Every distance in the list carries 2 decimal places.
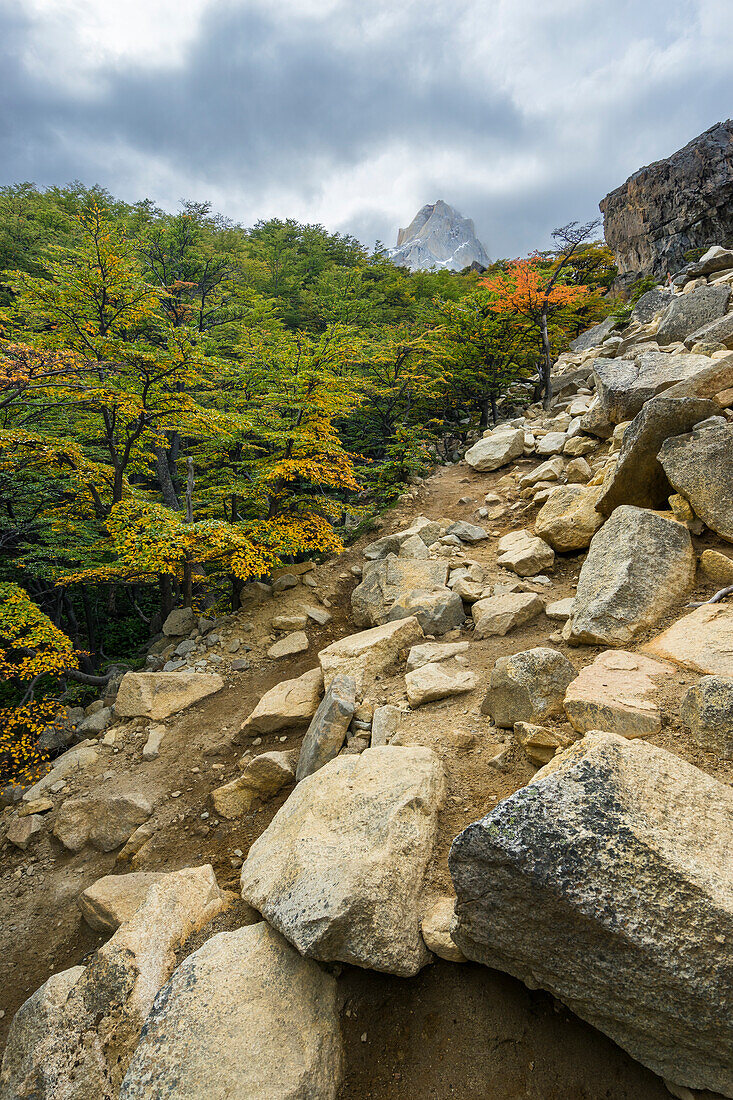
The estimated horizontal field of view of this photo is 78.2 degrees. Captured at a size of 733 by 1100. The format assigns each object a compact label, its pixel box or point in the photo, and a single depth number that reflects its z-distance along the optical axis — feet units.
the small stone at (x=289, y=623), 30.58
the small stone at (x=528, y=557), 23.79
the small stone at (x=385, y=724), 16.29
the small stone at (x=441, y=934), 9.61
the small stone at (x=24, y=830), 20.36
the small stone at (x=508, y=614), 20.11
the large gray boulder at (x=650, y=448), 17.99
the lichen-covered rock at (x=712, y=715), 9.87
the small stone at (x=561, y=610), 18.69
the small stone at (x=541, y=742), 11.97
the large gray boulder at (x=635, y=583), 15.15
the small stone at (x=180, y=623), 32.86
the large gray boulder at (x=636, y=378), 22.99
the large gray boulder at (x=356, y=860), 9.70
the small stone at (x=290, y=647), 28.40
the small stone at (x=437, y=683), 16.97
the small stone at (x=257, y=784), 18.67
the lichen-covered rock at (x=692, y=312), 32.32
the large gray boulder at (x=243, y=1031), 9.05
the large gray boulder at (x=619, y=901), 7.07
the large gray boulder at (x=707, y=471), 15.83
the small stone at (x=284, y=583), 33.64
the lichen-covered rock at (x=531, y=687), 13.60
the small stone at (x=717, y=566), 14.94
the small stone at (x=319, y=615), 30.63
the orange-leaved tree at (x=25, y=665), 24.00
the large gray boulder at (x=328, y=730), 16.92
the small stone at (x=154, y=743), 22.81
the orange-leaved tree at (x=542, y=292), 48.80
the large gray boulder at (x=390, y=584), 26.88
